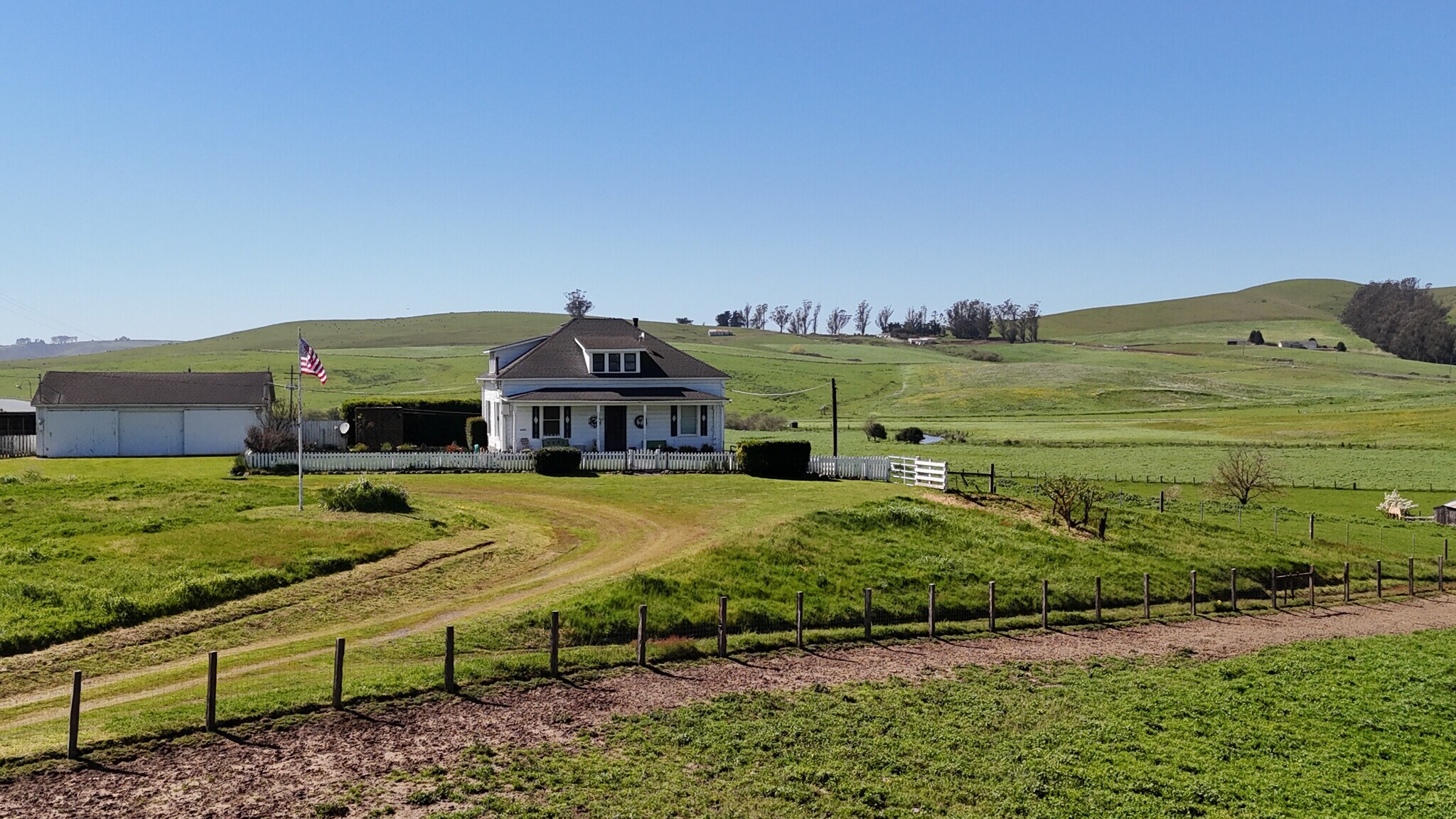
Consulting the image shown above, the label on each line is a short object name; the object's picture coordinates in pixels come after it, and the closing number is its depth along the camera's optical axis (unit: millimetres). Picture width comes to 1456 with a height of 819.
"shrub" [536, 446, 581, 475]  46656
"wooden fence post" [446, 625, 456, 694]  18219
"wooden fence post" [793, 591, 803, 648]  23312
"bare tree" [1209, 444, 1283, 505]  50531
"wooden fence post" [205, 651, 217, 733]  15617
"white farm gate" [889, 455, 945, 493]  43750
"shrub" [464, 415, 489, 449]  59688
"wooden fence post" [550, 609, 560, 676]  19766
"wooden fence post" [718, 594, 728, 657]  22125
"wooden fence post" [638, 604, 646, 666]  20969
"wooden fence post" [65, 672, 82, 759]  14539
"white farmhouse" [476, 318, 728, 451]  53688
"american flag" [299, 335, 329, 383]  36594
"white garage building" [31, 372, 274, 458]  57000
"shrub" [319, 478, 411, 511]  34062
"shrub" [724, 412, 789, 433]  97812
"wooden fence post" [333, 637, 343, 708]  17000
